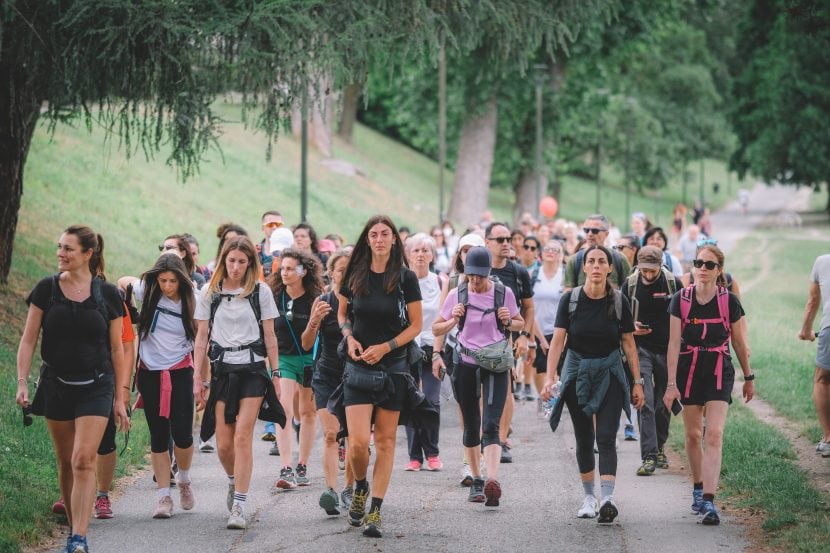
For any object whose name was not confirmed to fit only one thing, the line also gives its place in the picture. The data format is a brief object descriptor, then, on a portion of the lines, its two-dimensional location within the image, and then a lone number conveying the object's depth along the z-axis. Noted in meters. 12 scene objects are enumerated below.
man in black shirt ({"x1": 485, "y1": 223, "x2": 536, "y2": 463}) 21.67
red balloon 68.56
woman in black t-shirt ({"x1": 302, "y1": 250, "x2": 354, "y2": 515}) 18.05
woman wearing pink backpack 17.89
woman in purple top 18.94
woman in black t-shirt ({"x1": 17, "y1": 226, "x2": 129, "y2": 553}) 15.41
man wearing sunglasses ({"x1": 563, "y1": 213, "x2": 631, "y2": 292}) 23.25
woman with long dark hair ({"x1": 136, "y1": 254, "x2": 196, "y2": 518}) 17.92
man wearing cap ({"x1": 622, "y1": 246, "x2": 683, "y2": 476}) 21.23
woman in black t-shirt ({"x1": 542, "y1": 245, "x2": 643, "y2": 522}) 17.77
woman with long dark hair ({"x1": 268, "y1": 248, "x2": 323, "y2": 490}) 20.91
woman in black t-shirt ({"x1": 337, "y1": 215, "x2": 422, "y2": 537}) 16.62
